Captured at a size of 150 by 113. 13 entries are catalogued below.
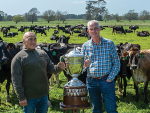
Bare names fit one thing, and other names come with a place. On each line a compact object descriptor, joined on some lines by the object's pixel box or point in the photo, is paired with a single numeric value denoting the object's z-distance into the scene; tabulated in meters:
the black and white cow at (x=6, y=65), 6.53
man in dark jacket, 3.35
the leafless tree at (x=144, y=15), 107.34
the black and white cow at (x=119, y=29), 37.06
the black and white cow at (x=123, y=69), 7.51
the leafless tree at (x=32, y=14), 101.75
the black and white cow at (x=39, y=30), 35.16
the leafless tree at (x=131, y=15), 115.81
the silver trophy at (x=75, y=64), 3.53
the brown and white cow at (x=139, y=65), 6.61
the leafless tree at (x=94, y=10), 97.88
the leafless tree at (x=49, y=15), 99.00
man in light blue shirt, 3.80
